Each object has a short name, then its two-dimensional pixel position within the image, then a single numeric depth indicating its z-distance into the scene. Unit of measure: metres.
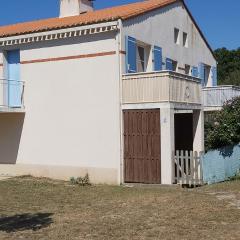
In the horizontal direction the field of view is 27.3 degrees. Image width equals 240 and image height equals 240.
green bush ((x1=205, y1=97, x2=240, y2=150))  19.19
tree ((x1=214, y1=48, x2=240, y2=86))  71.31
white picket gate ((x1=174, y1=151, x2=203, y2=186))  16.81
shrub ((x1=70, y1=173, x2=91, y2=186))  18.00
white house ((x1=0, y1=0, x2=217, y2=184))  17.78
